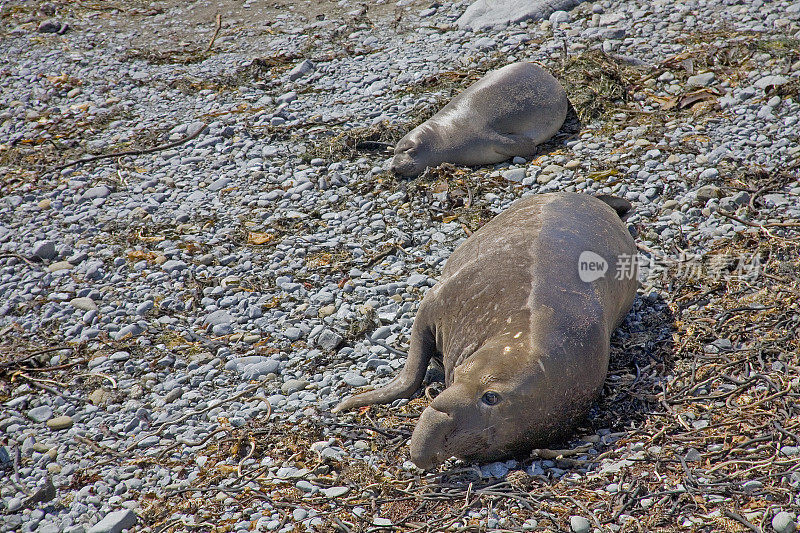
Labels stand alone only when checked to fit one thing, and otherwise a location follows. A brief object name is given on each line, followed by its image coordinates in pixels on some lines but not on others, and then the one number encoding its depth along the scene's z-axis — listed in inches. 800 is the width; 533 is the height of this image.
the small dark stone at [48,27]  901.8
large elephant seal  294.0
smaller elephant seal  568.4
